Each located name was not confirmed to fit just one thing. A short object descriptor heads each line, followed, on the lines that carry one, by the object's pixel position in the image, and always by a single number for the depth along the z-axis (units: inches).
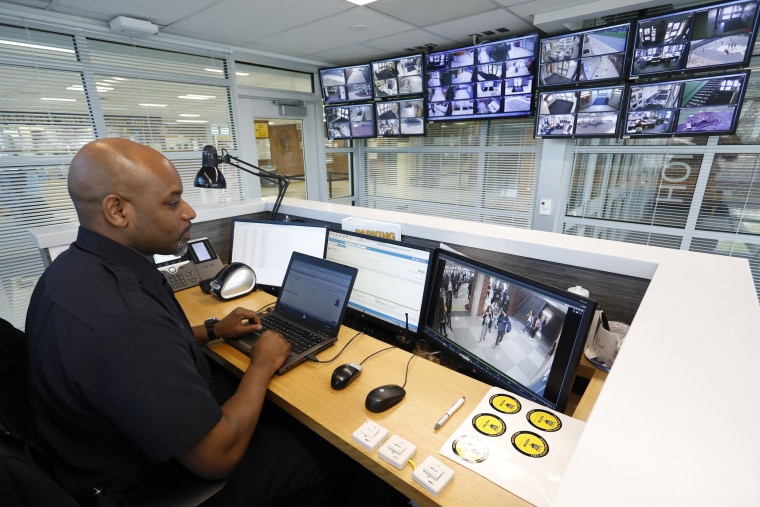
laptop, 48.8
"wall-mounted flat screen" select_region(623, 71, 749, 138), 93.9
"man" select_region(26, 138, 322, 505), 29.0
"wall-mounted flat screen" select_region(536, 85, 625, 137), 110.4
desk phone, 71.6
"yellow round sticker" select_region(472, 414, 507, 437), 32.2
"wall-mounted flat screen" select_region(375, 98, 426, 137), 153.1
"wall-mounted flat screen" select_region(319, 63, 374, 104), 160.4
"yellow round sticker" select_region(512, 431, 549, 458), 29.5
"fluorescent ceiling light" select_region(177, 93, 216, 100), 139.5
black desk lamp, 67.4
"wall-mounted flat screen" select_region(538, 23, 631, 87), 104.7
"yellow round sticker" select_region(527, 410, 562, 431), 31.7
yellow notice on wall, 167.0
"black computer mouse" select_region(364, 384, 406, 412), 36.1
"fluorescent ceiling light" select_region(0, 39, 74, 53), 102.0
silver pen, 33.8
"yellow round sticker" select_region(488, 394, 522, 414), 34.6
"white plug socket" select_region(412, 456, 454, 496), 27.2
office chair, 22.9
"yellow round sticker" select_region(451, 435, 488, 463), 30.0
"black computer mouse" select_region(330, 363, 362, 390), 39.8
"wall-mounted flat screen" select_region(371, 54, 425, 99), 145.2
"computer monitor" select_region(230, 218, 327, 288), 67.7
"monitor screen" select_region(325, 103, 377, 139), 166.6
